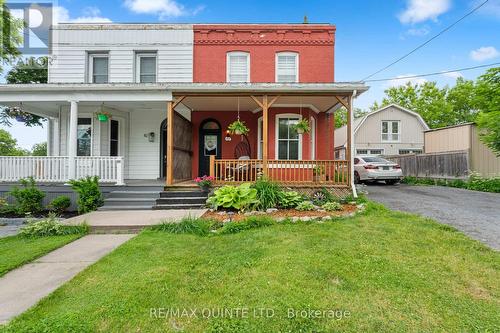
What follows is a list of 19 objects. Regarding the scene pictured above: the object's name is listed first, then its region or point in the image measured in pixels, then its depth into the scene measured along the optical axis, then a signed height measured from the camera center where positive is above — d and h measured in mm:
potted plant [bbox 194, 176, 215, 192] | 7738 -436
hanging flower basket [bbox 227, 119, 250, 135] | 8180 +1304
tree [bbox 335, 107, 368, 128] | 35819 +7320
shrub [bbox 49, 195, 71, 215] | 7020 -1000
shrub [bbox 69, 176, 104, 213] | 7090 -698
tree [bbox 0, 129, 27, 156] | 29922 +2789
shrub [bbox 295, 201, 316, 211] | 6612 -962
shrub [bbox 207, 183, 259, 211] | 6578 -763
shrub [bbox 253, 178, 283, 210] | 6745 -670
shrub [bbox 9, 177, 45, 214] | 6973 -846
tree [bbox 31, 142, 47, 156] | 30231 +2463
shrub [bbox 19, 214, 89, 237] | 5120 -1243
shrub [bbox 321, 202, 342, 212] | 6590 -968
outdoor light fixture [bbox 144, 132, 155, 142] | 10367 +1311
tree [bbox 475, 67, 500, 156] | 9906 +2777
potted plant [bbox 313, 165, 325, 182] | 8102 -95
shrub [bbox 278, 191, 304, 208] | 6863 -831
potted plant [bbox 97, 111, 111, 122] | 8852 +1809
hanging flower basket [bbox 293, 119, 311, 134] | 8320 +1393
